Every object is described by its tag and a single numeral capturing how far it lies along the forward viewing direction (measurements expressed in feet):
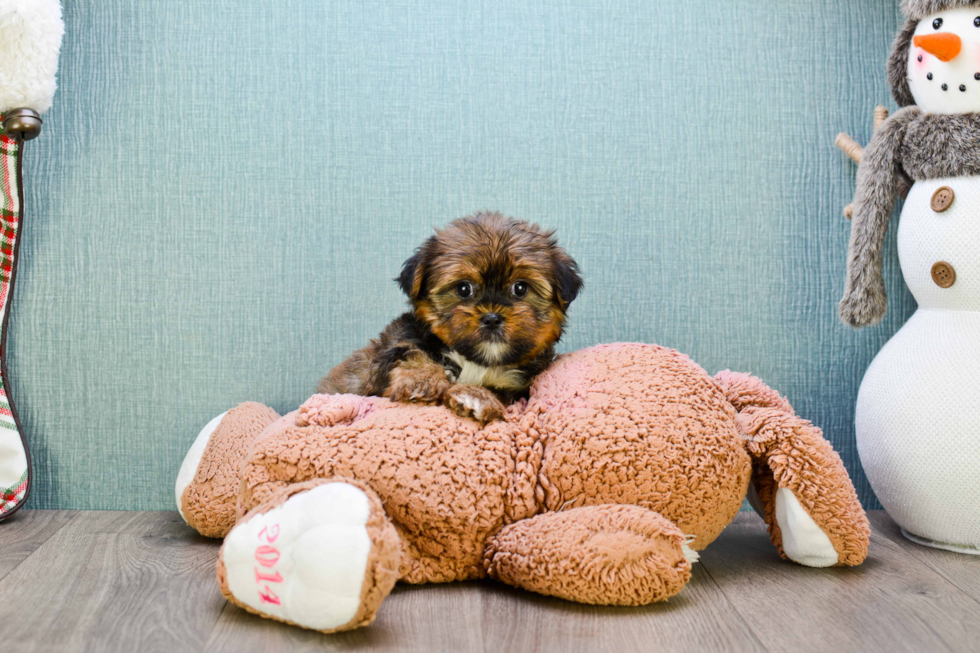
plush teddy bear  1.95
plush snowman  2.46
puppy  2.32
